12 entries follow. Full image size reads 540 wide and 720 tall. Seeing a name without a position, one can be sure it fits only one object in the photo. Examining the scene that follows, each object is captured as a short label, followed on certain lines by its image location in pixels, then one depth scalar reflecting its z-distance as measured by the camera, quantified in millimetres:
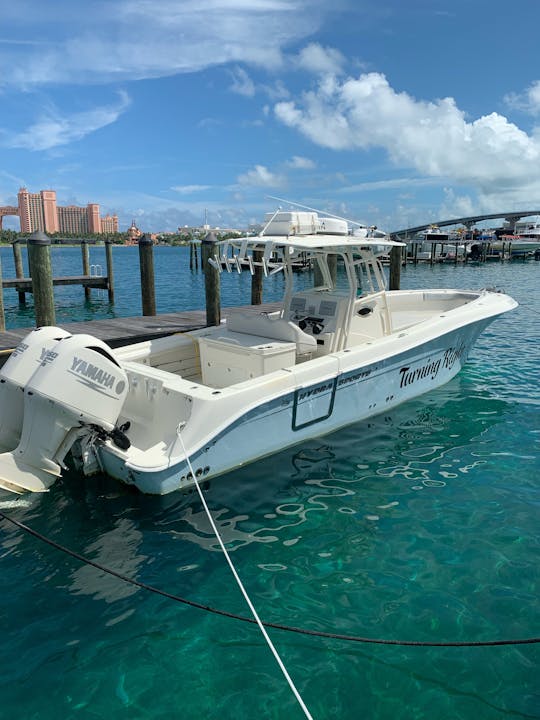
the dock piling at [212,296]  13062
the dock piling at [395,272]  18766
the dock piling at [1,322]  11531
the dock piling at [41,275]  10484
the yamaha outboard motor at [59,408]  5391
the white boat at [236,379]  5523
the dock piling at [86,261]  27094
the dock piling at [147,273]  14664
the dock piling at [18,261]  25141
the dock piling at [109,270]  24500
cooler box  6898
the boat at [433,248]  59125
